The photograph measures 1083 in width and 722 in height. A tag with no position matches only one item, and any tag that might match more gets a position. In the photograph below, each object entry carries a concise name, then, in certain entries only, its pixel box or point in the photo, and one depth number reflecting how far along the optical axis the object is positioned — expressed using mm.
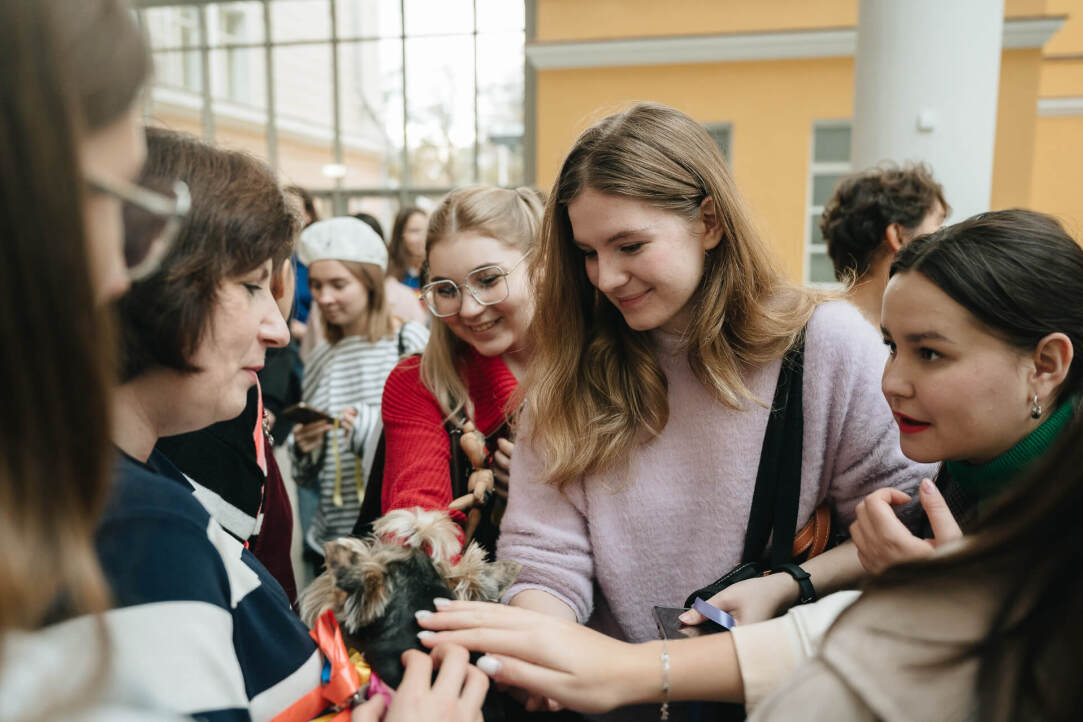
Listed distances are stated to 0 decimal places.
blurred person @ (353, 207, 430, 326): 5012
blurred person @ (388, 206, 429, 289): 5977
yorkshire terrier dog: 1299
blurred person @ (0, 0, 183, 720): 607
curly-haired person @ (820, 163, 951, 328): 3057
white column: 4609
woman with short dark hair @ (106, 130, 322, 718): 896
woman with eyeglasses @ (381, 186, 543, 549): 2240
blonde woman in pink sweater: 1717
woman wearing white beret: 3748
